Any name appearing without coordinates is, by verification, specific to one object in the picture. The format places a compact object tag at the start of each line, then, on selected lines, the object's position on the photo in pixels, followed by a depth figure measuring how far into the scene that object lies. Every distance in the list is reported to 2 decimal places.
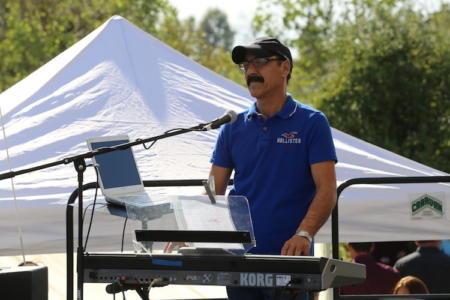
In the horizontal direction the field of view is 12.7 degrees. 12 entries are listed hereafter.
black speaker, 8.47
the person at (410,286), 13.89
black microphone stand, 8.52
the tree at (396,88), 27.29
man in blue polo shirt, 8.81
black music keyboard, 7.57
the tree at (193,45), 55.19
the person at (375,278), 15.15
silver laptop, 9.16
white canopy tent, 12.30
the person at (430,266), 15.44
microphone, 8.47
